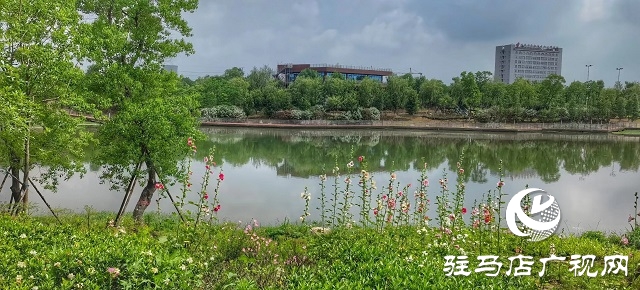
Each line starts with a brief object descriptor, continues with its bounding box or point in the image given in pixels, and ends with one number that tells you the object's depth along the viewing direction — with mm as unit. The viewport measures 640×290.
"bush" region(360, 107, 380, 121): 52125
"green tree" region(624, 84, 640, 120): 53188
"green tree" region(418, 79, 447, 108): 58438
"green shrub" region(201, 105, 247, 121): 50188
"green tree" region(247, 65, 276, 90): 65219
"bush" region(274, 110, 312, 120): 50750
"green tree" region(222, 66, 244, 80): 79238
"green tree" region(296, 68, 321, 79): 74112
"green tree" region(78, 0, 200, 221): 8461
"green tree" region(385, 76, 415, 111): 54969
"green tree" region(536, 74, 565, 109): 53531
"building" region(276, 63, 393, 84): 86375
